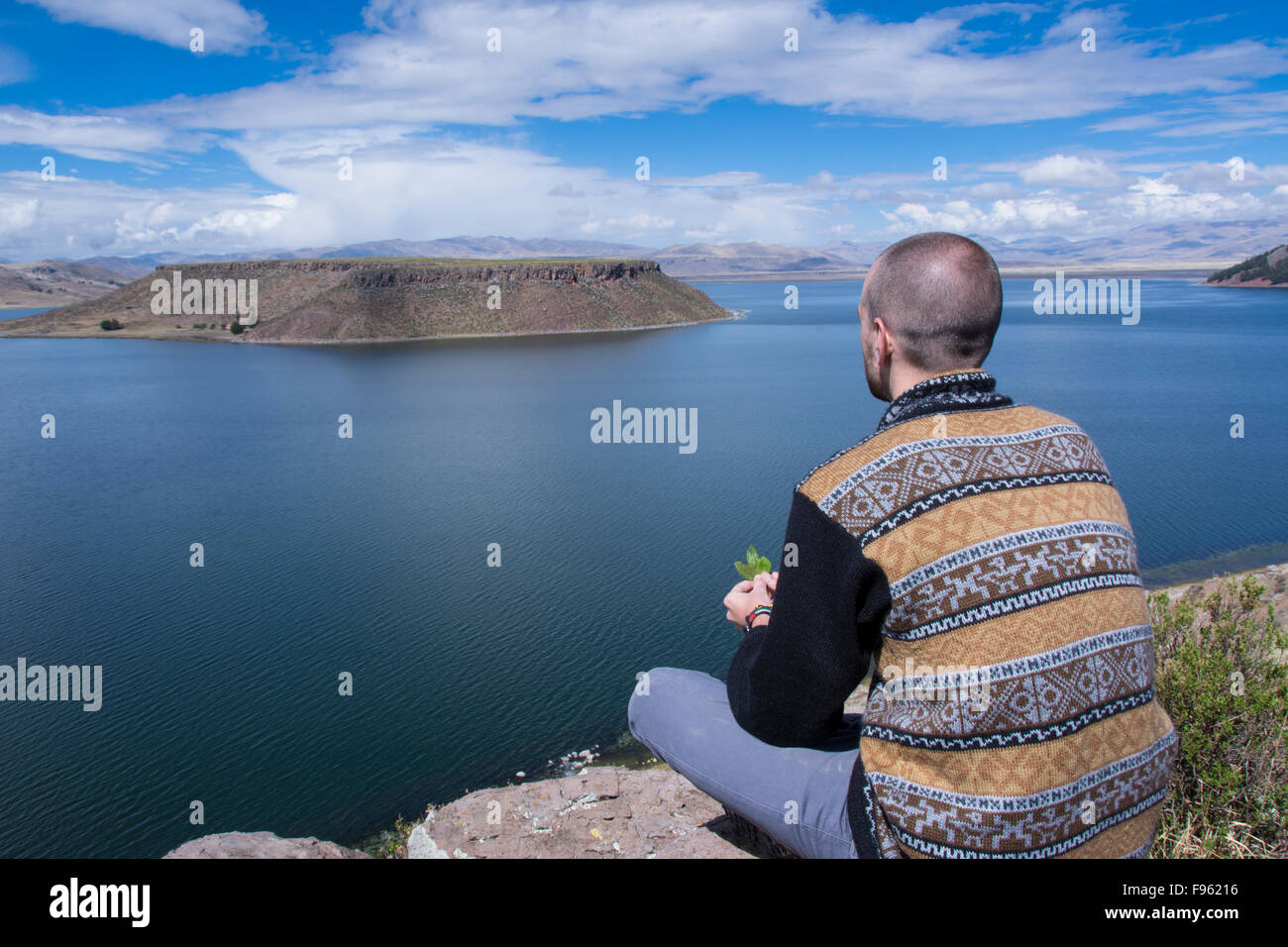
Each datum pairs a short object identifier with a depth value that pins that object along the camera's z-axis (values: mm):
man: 1839
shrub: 3812
